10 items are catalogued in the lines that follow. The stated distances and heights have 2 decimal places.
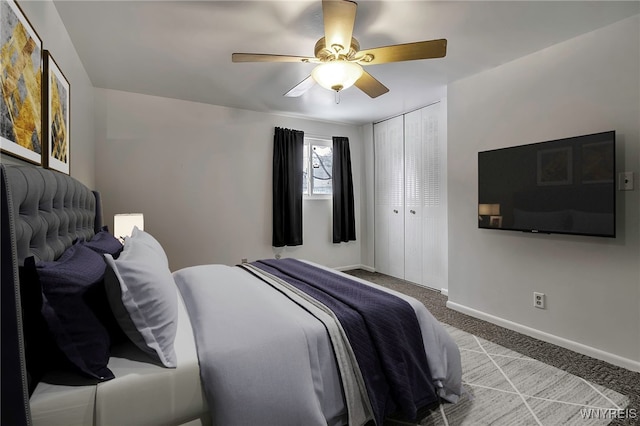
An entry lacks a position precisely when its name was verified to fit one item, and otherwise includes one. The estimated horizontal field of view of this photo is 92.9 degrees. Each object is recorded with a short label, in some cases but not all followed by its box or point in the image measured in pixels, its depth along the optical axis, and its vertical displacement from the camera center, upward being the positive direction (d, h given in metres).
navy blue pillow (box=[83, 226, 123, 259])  1.68 -0.20
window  4.86 +0.67
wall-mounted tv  2.18 +0.16
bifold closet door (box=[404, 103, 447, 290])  4.00 +0.12
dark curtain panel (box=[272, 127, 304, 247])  4.39 +0.33
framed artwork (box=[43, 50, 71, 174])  1.70 +0.59
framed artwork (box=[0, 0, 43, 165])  1.23 +0.57
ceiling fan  1.84 +1.03
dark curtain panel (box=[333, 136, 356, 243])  4.97 +0.24
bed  1.01 -0.57
